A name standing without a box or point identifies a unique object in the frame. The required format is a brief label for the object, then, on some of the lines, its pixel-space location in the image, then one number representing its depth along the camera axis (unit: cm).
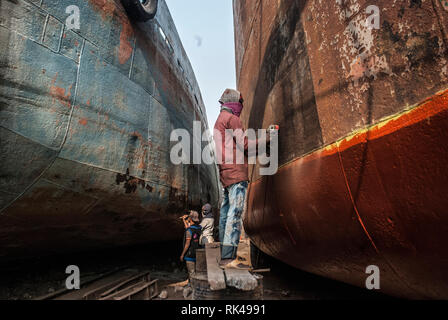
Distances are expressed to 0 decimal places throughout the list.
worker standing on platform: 196
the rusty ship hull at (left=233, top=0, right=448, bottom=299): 119
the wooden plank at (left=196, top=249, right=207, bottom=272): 200
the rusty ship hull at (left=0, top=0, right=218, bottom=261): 195
